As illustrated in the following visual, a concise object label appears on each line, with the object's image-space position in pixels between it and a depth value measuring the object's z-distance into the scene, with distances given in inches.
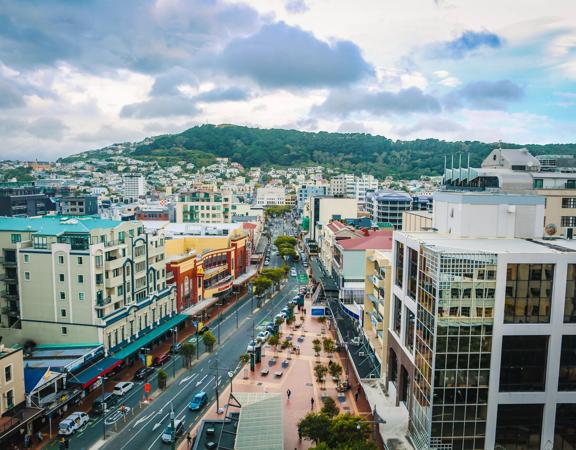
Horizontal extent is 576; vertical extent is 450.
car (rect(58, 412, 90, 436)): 1531.7
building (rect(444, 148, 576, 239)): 1587.1
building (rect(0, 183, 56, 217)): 4840.1
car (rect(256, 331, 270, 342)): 2447.1
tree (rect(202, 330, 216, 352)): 2221.8
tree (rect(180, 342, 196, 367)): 2071.9
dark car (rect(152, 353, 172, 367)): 2117.4
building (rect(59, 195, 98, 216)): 5428.2
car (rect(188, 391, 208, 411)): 1735.6
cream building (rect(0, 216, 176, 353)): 1968.5
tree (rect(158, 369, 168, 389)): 1876.8
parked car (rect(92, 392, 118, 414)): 1676.2
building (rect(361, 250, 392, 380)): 1787.6
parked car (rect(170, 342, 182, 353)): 2237.6
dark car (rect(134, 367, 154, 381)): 1973.4
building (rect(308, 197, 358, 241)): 5128.0
